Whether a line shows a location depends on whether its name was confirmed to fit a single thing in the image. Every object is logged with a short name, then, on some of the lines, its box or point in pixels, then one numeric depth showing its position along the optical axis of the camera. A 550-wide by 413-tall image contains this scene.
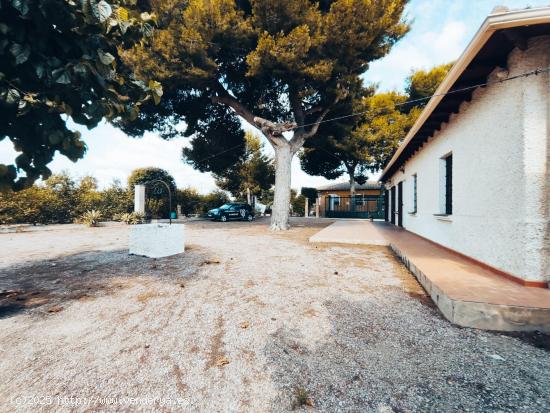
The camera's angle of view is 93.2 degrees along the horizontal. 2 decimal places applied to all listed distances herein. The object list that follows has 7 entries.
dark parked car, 20.15
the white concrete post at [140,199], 14.46
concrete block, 6.48
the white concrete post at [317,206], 30.28
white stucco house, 3.43
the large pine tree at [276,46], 10.33
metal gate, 26.69
